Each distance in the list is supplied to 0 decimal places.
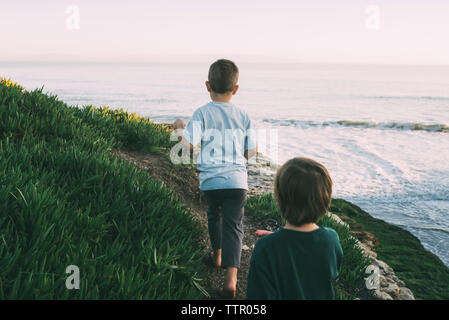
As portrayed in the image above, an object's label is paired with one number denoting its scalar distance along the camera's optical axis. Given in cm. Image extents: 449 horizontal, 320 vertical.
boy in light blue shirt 300
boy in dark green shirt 176
